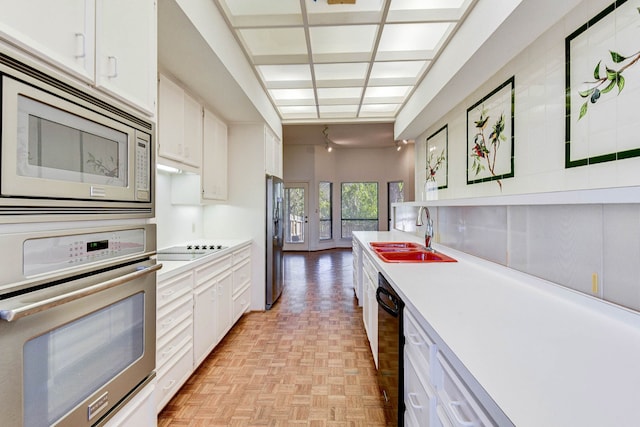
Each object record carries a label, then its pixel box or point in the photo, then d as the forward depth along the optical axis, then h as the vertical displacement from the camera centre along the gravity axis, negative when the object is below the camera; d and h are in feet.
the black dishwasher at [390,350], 4.37 -2.32
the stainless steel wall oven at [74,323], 2.18 -1.05
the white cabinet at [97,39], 2.31 +1.73
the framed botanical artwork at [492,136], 6.74 +2.09
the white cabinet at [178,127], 6.84 +2.34
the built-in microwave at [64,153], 2.18 +0.58
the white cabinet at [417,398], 3.13 -2.27
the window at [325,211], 28.04 +0.35
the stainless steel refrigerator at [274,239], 11.66 -1.06
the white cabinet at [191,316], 5.54 -2.49
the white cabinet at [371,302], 6.75 -2.33
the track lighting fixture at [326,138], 20.64 +6.38
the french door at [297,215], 26.86 -0.05
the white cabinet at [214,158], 9.32 +1.98
